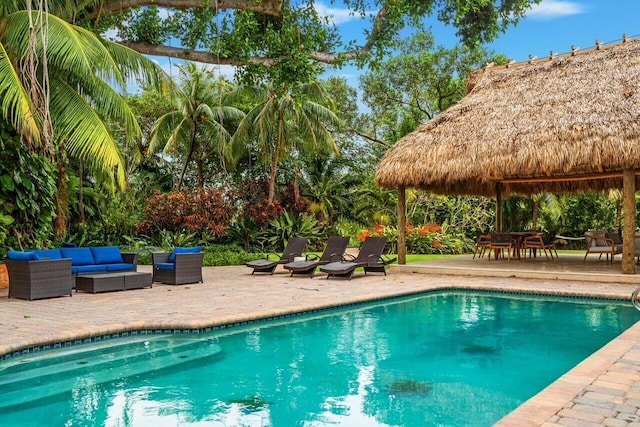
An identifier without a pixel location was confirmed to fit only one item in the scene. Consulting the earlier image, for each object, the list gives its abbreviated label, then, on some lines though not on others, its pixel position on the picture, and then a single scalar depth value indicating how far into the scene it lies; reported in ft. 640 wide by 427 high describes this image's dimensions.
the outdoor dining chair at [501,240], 44.65
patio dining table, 46.39
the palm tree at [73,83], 25.81
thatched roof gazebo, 35.09
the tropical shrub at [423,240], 61.05
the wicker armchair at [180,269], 34.83
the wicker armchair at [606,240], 42.45
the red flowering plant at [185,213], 57.88
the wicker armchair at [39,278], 27.76
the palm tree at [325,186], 72.08
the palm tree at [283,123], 61.21
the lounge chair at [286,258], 41.11
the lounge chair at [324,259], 39.29
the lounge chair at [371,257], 40.34
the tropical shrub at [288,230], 61.77
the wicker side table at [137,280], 32.40
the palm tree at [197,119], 65.05
